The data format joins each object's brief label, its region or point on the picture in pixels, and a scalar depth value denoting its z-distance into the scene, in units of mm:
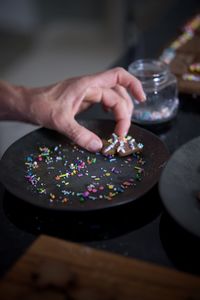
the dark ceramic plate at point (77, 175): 698
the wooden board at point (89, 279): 508
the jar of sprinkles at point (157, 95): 977
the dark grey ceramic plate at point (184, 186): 628
